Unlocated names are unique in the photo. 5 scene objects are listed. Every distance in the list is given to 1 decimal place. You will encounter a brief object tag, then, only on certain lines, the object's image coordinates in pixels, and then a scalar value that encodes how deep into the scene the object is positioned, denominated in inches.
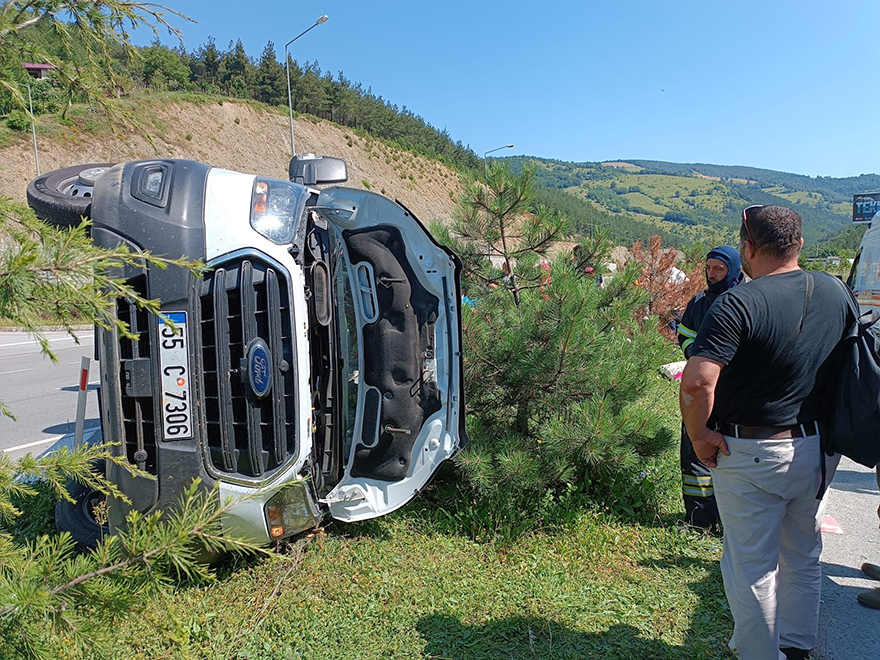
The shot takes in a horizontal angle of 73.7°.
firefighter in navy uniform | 154.8
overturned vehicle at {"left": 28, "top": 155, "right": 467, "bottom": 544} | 113.4
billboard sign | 1634.6
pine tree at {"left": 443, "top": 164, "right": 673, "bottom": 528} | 148.9
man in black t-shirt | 94.0
